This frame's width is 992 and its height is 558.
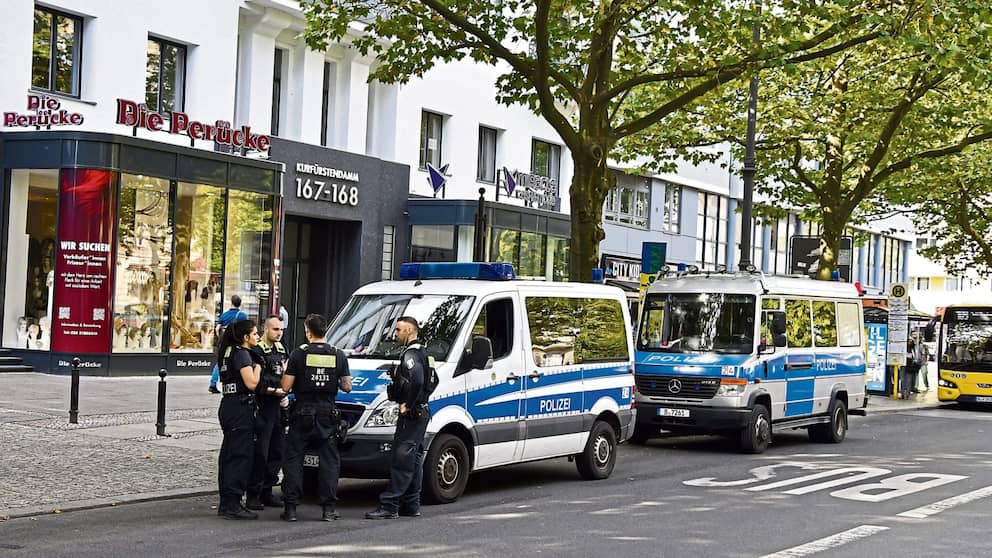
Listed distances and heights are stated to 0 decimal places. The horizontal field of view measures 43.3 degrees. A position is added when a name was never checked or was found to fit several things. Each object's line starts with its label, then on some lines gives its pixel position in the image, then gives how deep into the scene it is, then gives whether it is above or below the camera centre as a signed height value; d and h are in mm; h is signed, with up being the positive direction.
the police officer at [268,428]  10758 -1091
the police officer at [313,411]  10438 -884
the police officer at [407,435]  10688 -1089
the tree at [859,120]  26750 +4610
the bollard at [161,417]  15492 -1454
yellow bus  32219 -677
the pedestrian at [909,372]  33969 -1215
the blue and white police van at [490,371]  11422 -589
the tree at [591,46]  17672 +4051
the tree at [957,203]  32103 +3735
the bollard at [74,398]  15867 -1299
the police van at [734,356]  17594 -515
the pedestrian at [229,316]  19656 -231
